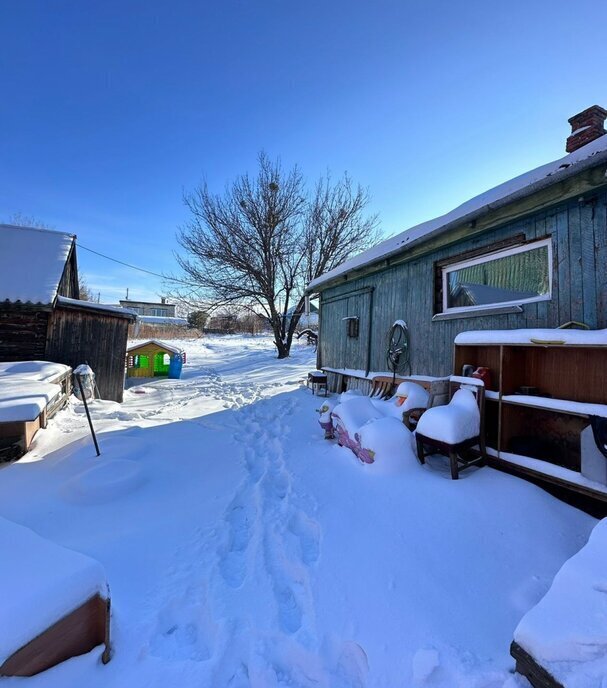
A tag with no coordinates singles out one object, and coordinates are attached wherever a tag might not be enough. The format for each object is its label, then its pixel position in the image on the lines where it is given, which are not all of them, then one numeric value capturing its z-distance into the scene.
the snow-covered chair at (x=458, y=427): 3.01
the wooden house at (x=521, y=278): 3.05
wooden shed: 6.86
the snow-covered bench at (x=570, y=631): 0.99
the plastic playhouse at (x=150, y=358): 11.42
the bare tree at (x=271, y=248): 16.06
